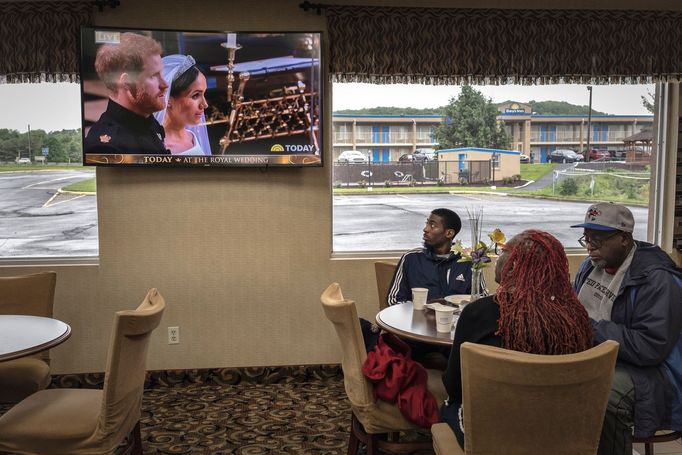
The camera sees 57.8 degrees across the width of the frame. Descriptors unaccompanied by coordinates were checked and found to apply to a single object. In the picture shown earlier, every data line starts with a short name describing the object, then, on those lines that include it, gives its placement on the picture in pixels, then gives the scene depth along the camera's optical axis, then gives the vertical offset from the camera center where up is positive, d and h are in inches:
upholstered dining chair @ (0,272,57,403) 132.3 -30.8
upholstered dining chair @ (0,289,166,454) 96.7 -40.2
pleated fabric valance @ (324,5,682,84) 163.8 +32.2
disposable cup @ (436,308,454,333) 106.8 -26.5
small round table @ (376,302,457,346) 103.3 -28.7
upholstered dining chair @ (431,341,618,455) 72.2 -28.3
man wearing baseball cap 91.7 -26.5
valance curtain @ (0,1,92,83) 157.3 +33.5
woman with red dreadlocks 76.9 -17.8
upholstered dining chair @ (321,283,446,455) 103.6 -39.3
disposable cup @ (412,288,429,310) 122.8 -26.1
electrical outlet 167.8 -45.6
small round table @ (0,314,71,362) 103.6 -30.6
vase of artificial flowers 112.0 -17.8
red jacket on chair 101.3 -36.3
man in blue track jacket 136.4 -22.6
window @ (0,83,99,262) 168.6 -2.1
